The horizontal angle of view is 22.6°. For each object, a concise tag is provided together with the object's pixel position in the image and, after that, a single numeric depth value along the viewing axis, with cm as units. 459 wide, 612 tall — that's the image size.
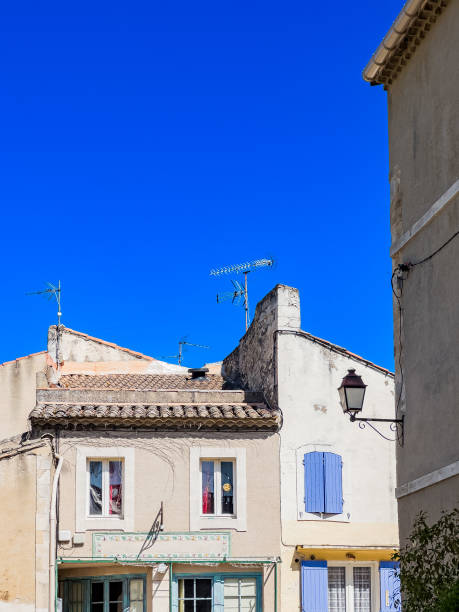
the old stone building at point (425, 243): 1348
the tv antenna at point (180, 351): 4050
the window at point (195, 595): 2608
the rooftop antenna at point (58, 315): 3425
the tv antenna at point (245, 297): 3475
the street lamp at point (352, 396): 1503
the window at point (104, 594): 2619
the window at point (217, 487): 2675
